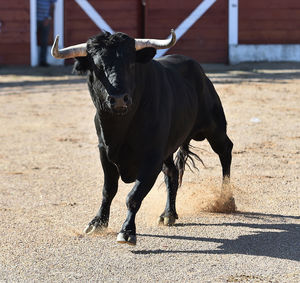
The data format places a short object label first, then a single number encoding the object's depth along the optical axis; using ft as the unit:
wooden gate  90.57
